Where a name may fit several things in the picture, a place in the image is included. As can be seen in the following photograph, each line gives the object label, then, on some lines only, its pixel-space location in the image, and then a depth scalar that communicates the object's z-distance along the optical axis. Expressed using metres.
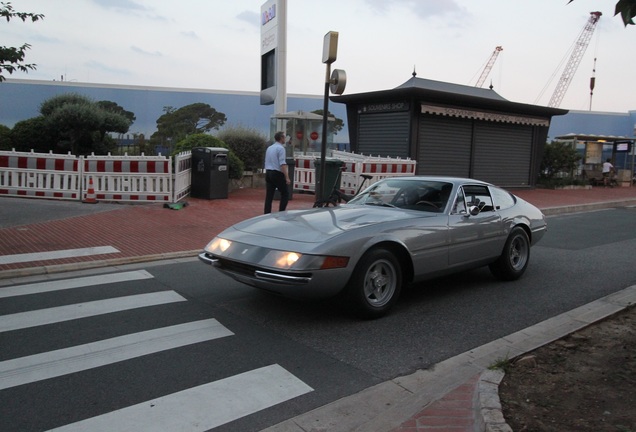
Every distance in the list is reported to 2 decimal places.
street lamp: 8.77
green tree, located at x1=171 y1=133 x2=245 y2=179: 14.98
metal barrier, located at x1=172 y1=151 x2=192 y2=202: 12.39
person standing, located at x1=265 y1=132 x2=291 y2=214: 10.65
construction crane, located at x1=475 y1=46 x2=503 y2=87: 86.75
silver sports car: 4.68
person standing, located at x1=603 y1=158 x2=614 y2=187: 26.81
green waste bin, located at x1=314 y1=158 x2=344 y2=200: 13.04
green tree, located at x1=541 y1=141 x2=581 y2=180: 25.39
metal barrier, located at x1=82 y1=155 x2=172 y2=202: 12.13
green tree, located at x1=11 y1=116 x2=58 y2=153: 17.30
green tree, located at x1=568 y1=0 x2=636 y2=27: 3.32
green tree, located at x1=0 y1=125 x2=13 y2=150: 17.14
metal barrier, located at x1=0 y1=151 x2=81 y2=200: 12.15
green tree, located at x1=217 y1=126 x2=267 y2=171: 17.70
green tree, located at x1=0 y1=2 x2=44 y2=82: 7.62
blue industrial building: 34.13
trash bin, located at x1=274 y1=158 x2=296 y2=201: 14.05
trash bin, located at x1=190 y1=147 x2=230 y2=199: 13.25
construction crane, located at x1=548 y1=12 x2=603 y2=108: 80.62
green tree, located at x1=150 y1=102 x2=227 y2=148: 39.31
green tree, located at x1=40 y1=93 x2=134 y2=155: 17.25
